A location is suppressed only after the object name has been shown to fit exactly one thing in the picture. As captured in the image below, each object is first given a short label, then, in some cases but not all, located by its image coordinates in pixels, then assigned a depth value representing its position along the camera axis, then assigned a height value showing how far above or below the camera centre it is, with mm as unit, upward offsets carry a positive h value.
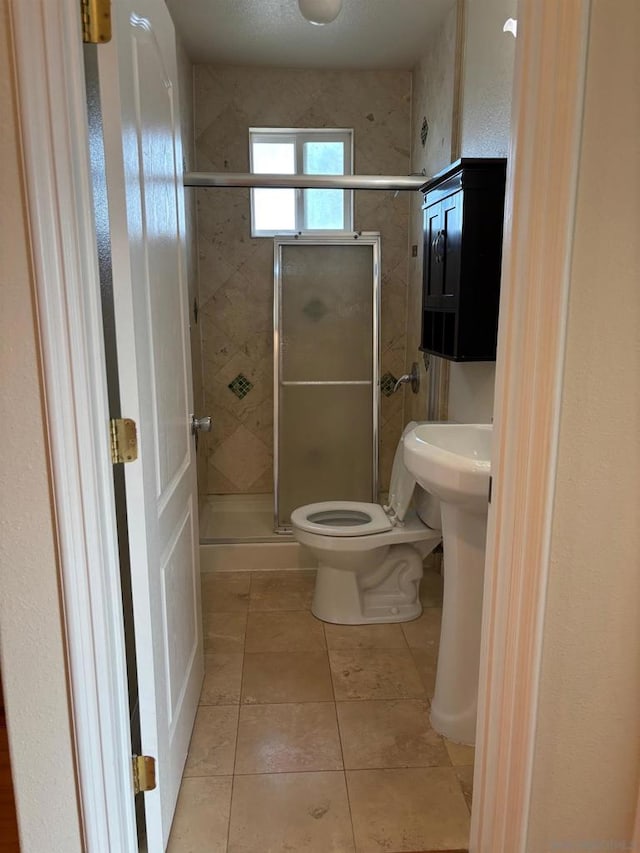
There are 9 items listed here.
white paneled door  1198 -150
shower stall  3316 -444
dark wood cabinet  2064 +126
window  3516 +676
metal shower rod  2627 +460
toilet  2541 -1089
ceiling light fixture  2223 +995
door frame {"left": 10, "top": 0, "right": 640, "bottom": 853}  1009 -161
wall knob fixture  3254 -448
